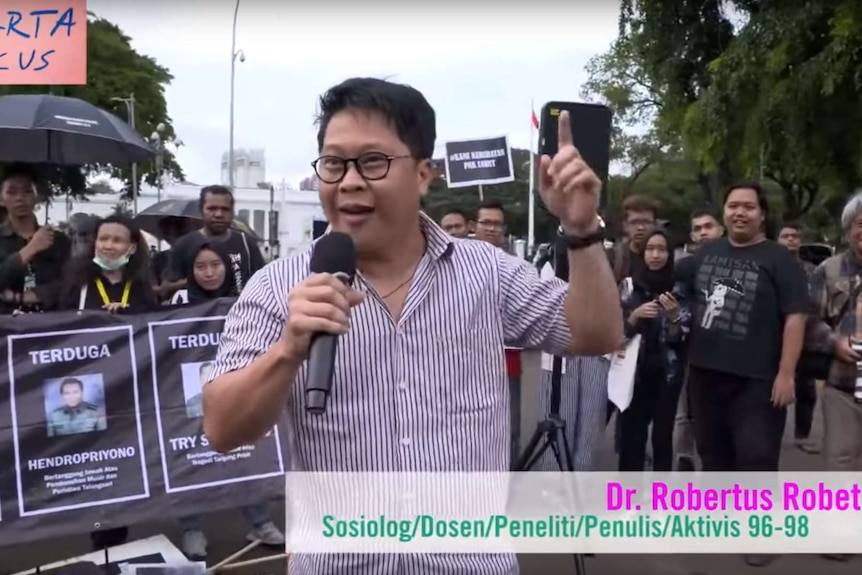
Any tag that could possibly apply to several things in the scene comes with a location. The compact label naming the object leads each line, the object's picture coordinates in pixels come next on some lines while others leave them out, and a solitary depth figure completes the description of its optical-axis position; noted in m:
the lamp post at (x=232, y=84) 34.50
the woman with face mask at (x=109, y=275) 5.04
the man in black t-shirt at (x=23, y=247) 5.26
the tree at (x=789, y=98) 11.20
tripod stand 4.75
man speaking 1.82
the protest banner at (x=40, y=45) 6.73
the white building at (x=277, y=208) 35.81
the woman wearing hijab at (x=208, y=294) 5.15
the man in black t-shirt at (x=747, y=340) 5.27
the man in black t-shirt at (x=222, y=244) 5.99
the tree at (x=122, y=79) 33.34
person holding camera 5.19
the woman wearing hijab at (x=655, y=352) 5.81
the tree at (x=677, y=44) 14.30
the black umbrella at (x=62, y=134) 7.52
